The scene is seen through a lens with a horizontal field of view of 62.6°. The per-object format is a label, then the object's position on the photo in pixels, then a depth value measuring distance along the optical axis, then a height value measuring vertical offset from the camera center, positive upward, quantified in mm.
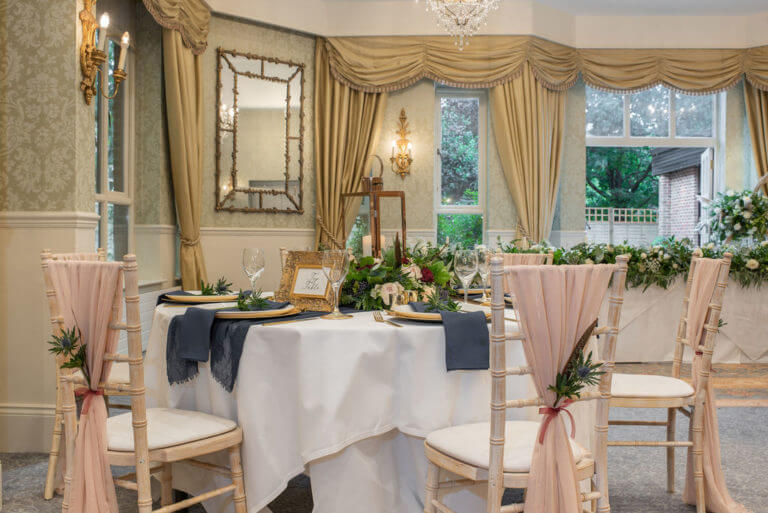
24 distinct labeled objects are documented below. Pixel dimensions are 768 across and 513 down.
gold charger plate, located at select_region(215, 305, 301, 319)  2088 -215
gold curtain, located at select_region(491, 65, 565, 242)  6633 +1114
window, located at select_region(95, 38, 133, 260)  4414 +610
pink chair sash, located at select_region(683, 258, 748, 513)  2393 -675
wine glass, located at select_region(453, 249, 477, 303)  2312 -50
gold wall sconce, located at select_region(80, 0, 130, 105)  3215 +1004
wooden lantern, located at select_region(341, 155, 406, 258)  3098 +172
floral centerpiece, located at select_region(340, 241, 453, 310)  2442 -118
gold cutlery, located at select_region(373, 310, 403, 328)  2056 -239
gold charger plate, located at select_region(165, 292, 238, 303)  2471 -193
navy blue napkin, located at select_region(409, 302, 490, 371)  1970 -293
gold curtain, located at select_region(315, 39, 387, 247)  6230 +1109
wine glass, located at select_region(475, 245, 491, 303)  2328 -50
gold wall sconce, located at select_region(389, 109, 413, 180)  6613 +1032
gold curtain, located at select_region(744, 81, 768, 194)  7086 +1415
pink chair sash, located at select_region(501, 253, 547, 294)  3102 -48
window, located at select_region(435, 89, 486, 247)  7027 +926
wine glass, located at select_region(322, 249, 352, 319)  2207 -62
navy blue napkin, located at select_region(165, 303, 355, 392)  2018 -326
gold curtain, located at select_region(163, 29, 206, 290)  4805 +860
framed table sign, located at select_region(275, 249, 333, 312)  2371 -128
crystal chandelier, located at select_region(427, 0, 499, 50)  4676 +1783
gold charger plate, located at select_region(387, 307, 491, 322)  2045 -215
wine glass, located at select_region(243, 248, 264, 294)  2412 -44
